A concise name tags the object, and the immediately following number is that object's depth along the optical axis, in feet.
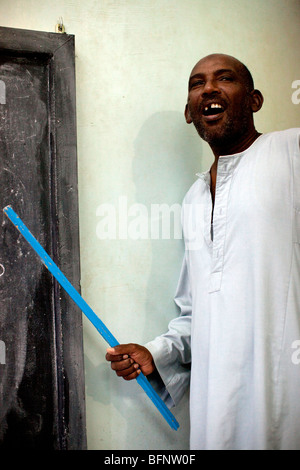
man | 3.79
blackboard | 4.22
